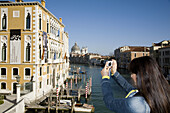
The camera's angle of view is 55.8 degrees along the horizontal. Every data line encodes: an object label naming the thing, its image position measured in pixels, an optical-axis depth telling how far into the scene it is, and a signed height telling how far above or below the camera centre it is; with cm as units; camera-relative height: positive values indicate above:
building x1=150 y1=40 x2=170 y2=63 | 3344 +202
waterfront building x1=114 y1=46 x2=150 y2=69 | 4816 +146
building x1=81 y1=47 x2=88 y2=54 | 15888 +795
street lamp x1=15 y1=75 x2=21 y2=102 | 1051 -217
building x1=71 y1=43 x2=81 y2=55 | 15505 +878
